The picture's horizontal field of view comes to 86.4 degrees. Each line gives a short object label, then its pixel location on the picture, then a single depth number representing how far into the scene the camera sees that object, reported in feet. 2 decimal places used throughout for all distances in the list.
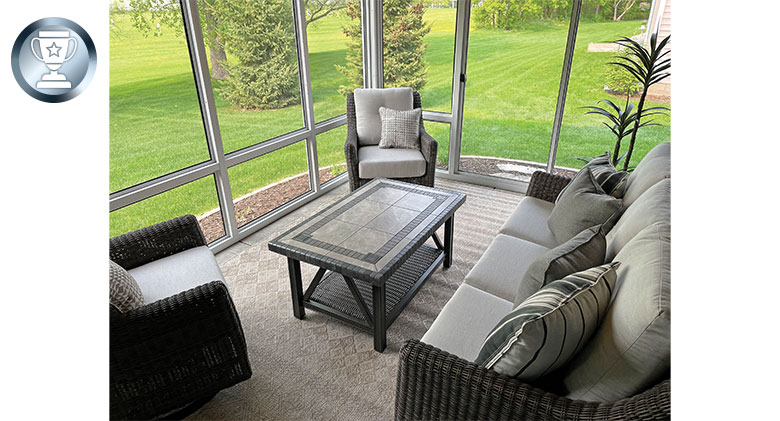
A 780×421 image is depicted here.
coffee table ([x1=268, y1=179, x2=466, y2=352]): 6.35
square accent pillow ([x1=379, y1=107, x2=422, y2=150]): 11.64
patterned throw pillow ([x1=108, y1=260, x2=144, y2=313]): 4.64
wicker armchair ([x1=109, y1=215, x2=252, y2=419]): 4.79
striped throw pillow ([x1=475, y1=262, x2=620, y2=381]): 3.49
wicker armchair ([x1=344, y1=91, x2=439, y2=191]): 10.82
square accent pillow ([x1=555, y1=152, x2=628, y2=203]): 6.64
